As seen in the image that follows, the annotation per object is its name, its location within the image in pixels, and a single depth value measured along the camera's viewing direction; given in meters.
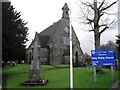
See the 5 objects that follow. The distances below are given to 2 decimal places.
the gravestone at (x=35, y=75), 8.50
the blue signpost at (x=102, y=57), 9.47
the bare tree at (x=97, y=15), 13.47
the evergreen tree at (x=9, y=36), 12.06
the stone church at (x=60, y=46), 30.92
